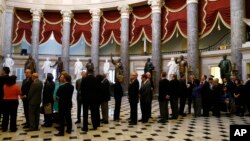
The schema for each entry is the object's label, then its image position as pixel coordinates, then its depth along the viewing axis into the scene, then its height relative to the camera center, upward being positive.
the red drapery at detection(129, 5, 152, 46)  17.08 +3.76
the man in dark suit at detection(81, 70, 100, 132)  6.13 -0.50
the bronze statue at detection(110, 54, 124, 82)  15.91 +0.50
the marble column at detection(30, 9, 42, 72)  17.84 +3.27
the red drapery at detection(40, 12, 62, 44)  18.97 +3.94
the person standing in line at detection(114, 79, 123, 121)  7.62 -0.68
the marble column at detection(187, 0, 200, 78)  13.74 +2.23
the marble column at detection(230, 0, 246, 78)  11.16 +2.09
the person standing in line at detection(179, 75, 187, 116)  8.93 -0.69
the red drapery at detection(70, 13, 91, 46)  19.16 +3.79
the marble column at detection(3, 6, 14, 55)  16.98 +3.16
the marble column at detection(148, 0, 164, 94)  15.70 +2.81
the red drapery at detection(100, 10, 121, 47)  18.35 +3.72
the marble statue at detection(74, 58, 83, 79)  17.05 +0.50
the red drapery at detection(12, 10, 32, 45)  18.16 +3.81
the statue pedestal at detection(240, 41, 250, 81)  10.73 +0.70
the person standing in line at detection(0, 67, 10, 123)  5.82 -0.06
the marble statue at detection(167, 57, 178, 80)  13.41 +0.48
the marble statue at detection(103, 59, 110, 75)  16.72 +0.52
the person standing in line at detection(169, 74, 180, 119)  8.10 -0.65
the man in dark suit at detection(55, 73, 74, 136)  5.70 -0.61
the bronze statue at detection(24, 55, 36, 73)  15.09 +0.73
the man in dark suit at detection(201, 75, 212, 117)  8.89 -0.76
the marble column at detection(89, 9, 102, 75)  18.09 +3.03
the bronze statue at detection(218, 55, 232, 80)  11.02 +0.34
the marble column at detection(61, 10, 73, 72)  18.44 +3.05
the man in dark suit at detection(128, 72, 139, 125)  7.15 -0.64
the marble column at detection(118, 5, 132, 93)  16.94 +2.63
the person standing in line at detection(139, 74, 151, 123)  7.44 -0.67
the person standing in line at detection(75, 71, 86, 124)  6.91 -0.68
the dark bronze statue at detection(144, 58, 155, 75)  14.67 +0.52
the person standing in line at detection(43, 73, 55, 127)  6.34 -0.64
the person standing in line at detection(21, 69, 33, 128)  6.26 -0.37
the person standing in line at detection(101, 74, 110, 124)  7.17 -0.71
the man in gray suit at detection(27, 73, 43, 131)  5.93 -0.63
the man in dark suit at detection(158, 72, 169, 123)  7.53 -0.64
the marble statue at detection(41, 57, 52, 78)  17.20 +0.61
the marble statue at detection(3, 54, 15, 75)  16.03 +0.91
